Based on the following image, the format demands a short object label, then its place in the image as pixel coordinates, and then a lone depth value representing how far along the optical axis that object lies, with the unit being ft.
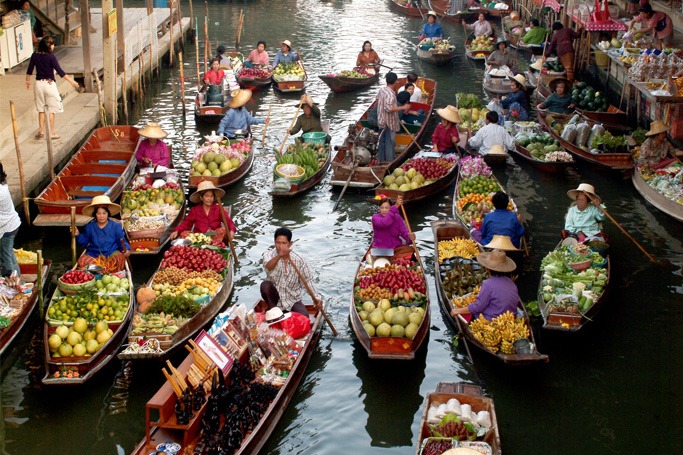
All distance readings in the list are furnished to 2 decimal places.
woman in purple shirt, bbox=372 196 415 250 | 36.68
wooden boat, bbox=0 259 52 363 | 31.17
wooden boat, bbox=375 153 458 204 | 45.48
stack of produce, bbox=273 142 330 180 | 49.01
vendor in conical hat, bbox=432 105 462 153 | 50.29
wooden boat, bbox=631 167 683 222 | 44.93
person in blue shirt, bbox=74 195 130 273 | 35.73
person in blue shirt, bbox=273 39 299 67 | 73.97
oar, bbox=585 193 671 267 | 39.95
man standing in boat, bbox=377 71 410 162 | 48.85
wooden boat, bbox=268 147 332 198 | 47.44
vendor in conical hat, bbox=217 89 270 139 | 53.57
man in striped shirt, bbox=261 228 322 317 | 31.50
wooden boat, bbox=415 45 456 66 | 81.10
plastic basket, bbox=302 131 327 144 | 52.90
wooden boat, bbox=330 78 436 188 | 48.24
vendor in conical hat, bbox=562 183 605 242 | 38.17
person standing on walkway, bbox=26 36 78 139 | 48.84
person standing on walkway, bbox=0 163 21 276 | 33.58
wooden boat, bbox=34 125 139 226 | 40.93
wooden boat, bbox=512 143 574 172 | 51.78
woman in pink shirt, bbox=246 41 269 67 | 74.23
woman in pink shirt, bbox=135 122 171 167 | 46.85
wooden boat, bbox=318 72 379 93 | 70.50
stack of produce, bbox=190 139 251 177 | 48.11
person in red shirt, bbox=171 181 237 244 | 38.40
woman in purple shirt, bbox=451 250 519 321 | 30.40
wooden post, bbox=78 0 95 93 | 57.47
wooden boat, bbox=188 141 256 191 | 47.03
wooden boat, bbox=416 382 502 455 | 24.86
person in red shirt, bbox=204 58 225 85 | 63.52
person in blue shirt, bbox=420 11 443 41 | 86.74
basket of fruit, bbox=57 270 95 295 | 32.65
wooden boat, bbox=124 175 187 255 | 38.81
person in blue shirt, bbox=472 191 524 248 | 37.37
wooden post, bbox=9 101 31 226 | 41.32
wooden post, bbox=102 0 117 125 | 56.95
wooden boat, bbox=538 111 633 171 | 51.85
